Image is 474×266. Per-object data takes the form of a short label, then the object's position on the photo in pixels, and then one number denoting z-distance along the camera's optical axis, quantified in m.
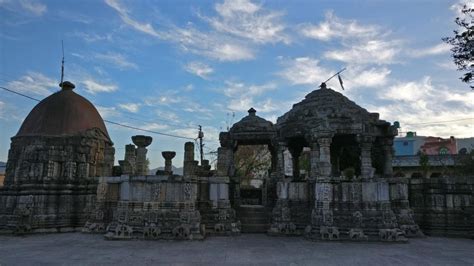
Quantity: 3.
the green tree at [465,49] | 11.58
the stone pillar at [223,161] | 14.19
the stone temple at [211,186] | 12.36
